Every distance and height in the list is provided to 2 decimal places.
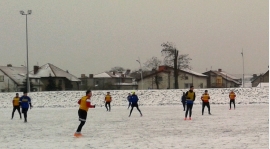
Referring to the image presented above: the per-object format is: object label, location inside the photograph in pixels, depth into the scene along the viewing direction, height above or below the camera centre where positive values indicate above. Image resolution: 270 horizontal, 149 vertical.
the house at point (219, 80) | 101.69 +2.04
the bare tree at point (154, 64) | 93.06 +5.13
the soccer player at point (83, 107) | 14.98 -0.61
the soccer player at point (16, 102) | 25.45 -0.69
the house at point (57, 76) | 87.81 +2.67
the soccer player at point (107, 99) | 33.85 -0.74
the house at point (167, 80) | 89.06 +1.79
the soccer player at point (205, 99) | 25.68 -0.59
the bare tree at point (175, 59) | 79.99 +5.32
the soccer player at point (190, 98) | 21.84 -0.45
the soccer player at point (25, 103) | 22.32 -0.66
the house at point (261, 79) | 92.99 +1.95
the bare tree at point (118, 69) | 148.50 +6.67
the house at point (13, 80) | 82.25 +1.80
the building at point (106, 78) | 118.01 +2.93
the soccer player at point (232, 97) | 32.79 -0.62
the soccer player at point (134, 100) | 25.32 -0.62
